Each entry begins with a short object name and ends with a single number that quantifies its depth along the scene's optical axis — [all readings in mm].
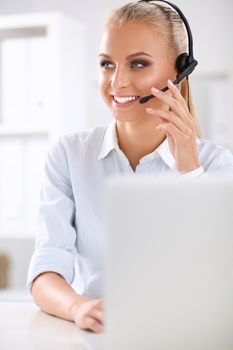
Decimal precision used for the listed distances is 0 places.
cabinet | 3325
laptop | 1025
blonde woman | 1600
